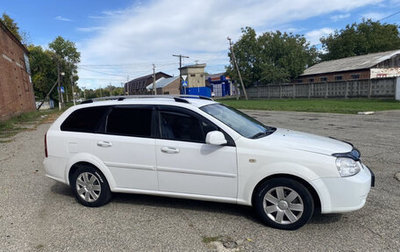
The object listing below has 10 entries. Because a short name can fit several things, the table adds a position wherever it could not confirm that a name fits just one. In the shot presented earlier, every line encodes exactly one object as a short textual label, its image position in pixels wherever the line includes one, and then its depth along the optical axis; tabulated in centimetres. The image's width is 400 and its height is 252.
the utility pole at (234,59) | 4121
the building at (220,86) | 6496
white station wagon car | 333
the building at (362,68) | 3166
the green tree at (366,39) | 4691
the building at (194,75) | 7156
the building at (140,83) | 9608
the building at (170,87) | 7588
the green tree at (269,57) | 4066
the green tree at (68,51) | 7075
